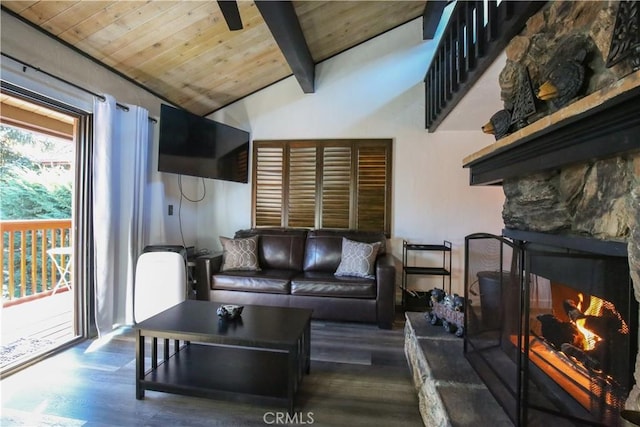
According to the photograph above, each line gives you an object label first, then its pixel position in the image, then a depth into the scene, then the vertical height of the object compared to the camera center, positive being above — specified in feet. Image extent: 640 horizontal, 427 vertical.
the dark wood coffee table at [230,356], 5.26 -3.16
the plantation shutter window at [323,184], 11.94 +0.95
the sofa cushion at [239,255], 10.46 -1.71
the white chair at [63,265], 11.27 -2.38
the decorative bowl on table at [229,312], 6.11 -2.15
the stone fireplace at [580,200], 2.71 +0.13
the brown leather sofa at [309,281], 9.21 -2.35
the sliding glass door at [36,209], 7.77 -0.19
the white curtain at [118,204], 8.29 +0.01
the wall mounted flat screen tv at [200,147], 9.10 +1.99
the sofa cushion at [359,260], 9.89 -1.72
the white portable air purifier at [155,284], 8.95 -2.34
